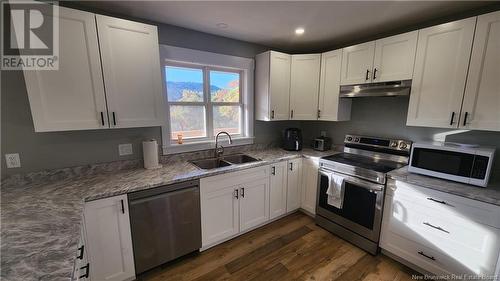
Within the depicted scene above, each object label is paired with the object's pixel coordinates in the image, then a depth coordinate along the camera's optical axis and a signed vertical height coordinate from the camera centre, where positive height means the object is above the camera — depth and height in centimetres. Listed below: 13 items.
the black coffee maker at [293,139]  296 -37
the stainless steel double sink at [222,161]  246 -61
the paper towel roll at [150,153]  204 -41
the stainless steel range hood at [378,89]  205 +28
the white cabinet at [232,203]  207 -101
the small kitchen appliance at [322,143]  297 -44
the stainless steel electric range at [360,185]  208 -78
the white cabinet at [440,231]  149 -97
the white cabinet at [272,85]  270 +39
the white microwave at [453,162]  159 -40
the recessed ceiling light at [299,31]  232 +98
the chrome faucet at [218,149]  257 -46
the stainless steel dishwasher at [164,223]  170 -99
